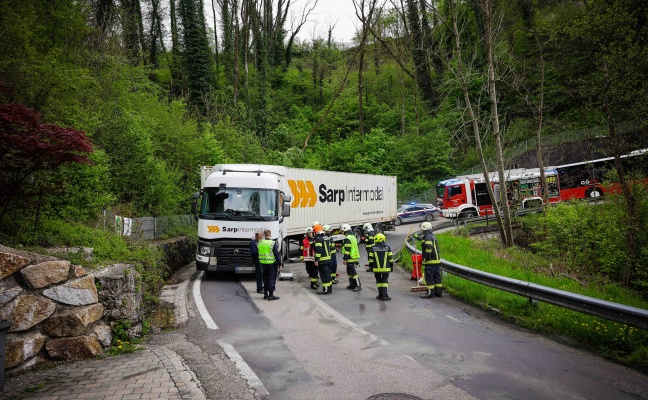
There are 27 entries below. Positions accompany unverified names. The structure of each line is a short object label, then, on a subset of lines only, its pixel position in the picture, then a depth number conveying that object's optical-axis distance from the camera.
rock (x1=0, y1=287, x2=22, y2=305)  5.38
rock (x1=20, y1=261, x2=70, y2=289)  5.73
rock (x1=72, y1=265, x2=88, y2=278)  6.27
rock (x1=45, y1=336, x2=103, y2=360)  5.85
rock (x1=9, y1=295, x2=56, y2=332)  5.52
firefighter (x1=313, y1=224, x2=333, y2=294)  10.83
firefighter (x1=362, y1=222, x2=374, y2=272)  12.29
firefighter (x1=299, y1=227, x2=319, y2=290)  11.63
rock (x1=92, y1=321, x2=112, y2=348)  6.34
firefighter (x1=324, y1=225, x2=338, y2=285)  12.08
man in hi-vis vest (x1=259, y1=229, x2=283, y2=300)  10.07
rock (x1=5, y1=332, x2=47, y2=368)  5.40
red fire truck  31.30
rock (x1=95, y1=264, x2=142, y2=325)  6.67
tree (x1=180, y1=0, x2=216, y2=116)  38.28
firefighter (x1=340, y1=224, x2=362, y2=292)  11.33
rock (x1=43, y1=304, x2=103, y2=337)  5.88
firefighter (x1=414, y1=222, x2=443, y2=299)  9.97
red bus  31.05
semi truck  12.22
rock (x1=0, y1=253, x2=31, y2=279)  5.51
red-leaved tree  7.12
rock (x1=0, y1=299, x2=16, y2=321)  5.36
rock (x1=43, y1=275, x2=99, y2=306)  5.94
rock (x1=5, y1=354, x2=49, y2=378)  5.36
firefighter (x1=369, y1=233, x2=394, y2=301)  9.99
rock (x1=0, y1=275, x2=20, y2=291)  5.50
